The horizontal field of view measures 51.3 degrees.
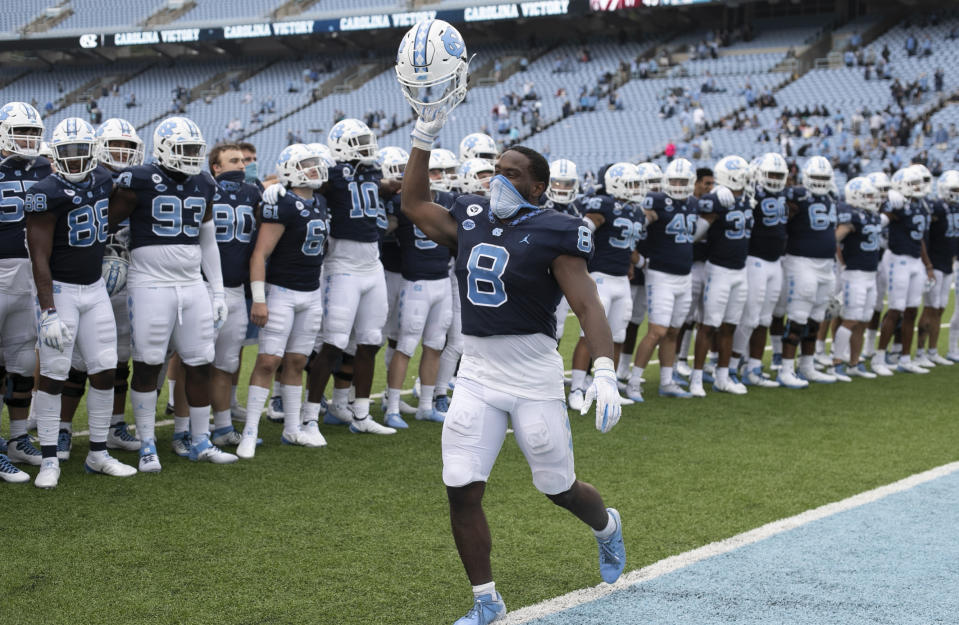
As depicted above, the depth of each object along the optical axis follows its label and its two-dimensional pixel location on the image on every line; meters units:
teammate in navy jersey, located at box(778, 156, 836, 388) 9.71
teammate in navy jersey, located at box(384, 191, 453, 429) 7.69
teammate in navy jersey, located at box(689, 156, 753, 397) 9.18
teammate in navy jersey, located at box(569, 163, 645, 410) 8.50
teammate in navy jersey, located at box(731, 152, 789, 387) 9.44
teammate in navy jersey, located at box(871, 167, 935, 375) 10.79
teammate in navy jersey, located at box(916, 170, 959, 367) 11.23
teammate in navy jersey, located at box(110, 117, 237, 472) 5.83
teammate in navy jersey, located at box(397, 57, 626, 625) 3.72
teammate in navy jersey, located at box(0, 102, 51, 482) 5.66
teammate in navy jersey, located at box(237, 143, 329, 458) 6.56
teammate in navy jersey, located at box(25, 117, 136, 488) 5.39
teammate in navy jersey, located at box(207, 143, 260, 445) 6.61
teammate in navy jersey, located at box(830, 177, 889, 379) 10.23
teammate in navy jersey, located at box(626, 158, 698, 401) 8.91
